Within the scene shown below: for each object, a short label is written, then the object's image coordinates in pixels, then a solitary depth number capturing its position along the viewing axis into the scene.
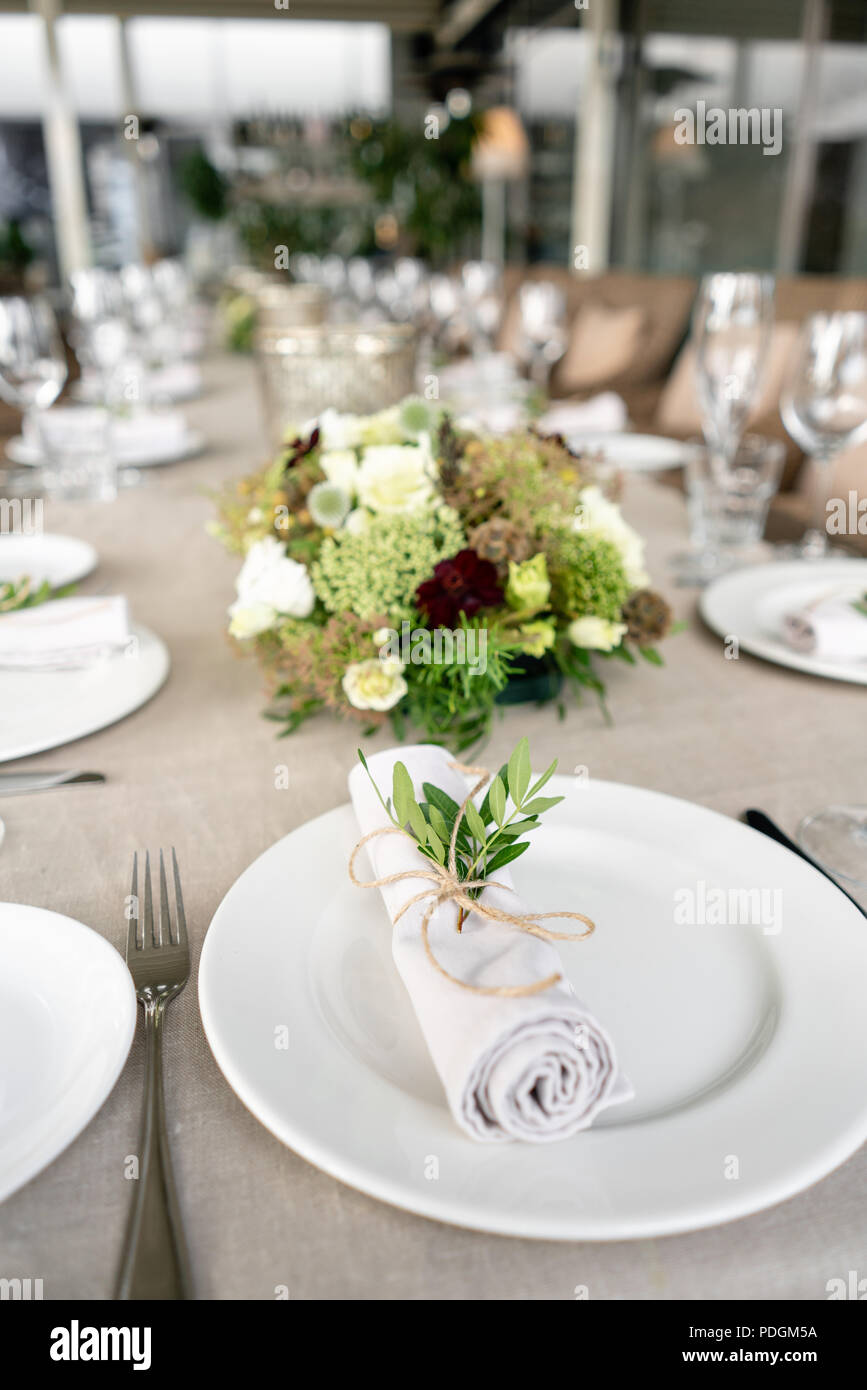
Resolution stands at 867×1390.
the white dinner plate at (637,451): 1.54
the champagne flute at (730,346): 1.06
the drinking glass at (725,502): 1.11
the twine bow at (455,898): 0.42
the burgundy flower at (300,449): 0.82
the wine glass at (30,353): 1.35
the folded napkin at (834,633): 0.81
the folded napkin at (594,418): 1.78
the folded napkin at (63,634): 0.81
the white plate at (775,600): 0.82
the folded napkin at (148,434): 1.69
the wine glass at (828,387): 1.02
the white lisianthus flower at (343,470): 0.76
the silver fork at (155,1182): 0.33
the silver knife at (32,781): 0.65
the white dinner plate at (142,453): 1.68
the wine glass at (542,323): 1.90
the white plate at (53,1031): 0.36
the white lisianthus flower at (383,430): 0.83
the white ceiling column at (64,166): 7.05
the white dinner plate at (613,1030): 0.33
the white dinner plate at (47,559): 1.07
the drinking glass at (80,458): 1.51
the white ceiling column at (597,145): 5.62
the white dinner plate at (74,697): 0.71
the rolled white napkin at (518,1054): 0.35
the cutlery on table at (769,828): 0.57
